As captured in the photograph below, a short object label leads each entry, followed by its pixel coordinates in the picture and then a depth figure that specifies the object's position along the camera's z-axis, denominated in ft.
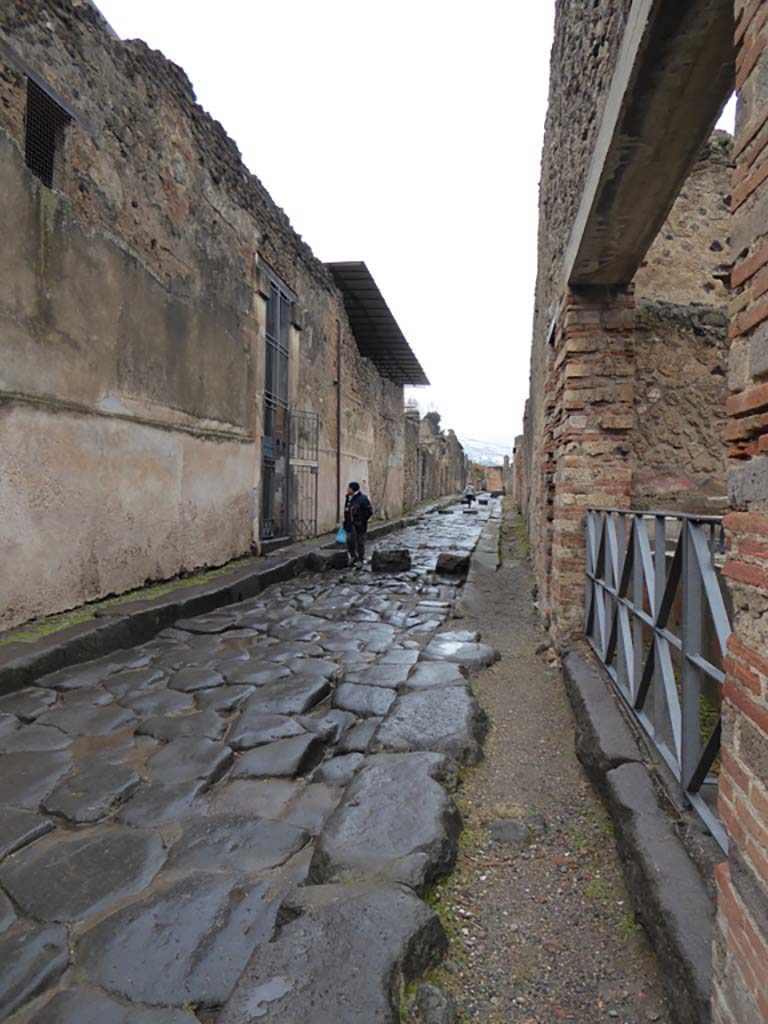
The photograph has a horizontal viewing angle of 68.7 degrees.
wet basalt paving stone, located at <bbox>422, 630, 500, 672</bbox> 12.50
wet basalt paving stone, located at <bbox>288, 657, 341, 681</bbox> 11.73
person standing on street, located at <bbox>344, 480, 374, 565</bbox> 27.14
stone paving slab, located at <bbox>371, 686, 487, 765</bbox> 8.35
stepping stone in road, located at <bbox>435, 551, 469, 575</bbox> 24.57
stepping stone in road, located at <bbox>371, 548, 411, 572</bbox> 24.93
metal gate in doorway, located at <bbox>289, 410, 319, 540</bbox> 29.60
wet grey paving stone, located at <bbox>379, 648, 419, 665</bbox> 12.58
